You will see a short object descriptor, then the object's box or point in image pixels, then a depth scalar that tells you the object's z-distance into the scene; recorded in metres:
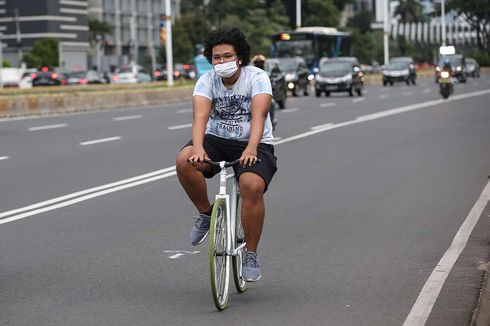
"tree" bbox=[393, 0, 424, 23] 190.38
